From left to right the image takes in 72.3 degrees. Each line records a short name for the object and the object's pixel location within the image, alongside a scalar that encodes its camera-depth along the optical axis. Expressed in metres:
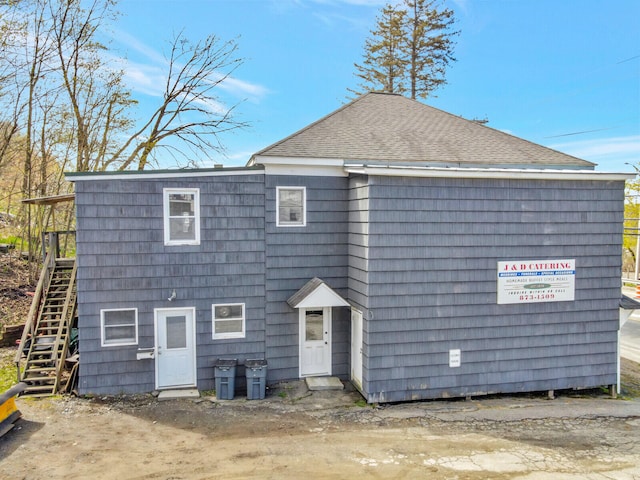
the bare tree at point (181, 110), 18.28
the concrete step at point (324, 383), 9.12
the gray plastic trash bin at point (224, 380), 8.70
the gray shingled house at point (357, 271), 8.50
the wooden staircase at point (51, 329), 8.78
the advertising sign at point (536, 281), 8.91
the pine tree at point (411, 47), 25.19
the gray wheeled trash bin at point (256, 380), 8.65
